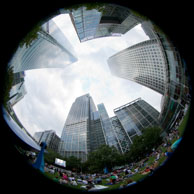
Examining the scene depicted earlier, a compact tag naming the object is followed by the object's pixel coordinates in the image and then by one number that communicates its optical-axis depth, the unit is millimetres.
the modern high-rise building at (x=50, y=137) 83862
